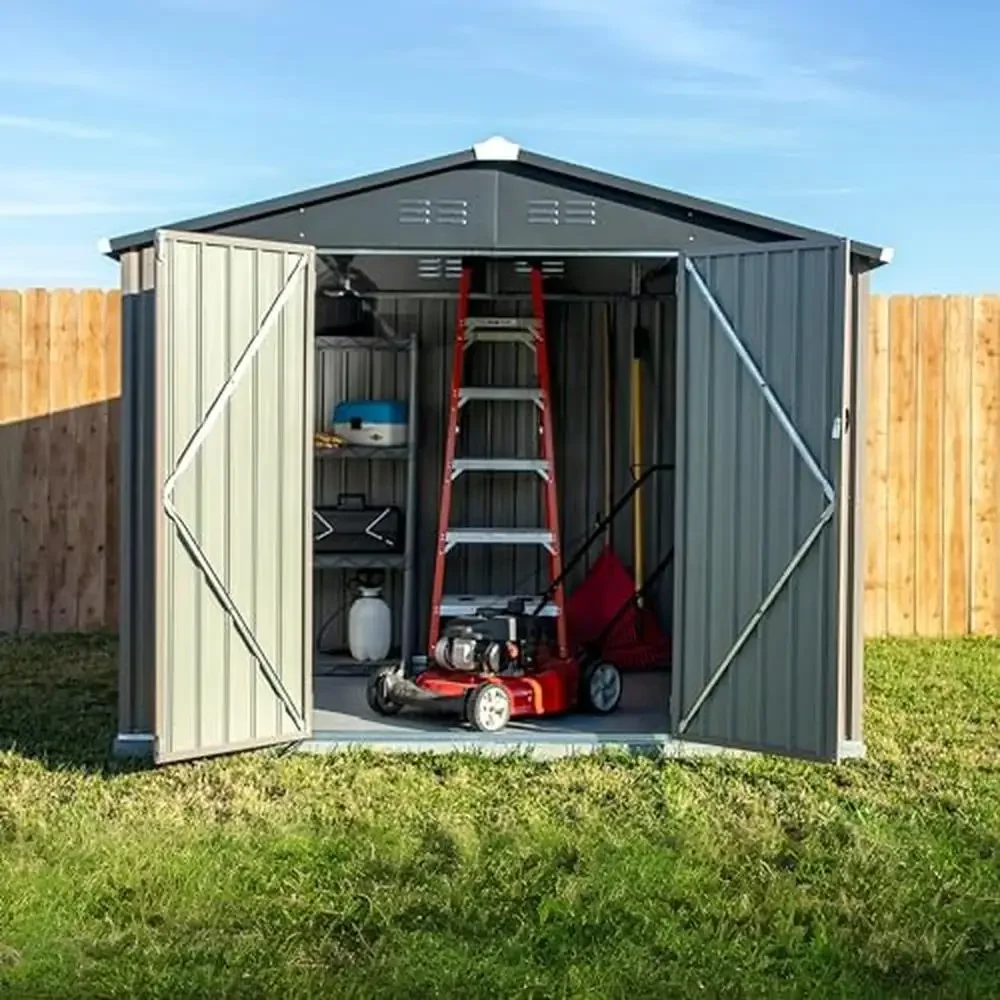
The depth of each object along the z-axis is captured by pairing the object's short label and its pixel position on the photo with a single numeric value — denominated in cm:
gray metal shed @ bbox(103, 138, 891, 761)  600
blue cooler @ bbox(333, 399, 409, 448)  862
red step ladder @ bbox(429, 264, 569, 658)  782
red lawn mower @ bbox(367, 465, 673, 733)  686
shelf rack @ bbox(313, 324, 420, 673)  856
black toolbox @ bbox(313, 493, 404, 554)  876
